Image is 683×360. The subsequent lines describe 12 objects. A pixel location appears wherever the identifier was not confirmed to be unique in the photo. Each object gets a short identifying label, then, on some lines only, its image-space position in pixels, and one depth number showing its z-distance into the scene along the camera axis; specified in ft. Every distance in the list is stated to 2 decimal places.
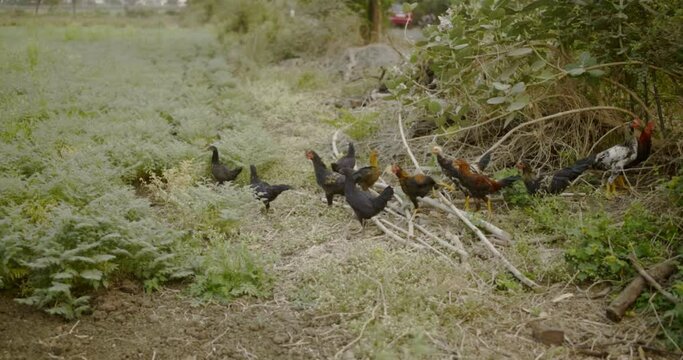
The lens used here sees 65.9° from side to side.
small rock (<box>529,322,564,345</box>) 11.27
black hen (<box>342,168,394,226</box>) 16.34
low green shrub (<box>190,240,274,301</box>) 13.42
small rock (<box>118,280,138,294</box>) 13.46
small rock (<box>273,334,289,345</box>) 11.68
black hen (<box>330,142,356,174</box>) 20.57
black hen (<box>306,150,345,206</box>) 18.42
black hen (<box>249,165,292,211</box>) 18.84
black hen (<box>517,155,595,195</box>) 17.07
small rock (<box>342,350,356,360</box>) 10.86
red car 59.03
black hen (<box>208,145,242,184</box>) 21.02
